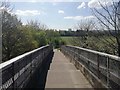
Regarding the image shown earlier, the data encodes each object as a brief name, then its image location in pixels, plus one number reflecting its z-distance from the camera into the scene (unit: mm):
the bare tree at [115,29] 5085
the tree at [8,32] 9672
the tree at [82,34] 16569
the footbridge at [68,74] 1999
